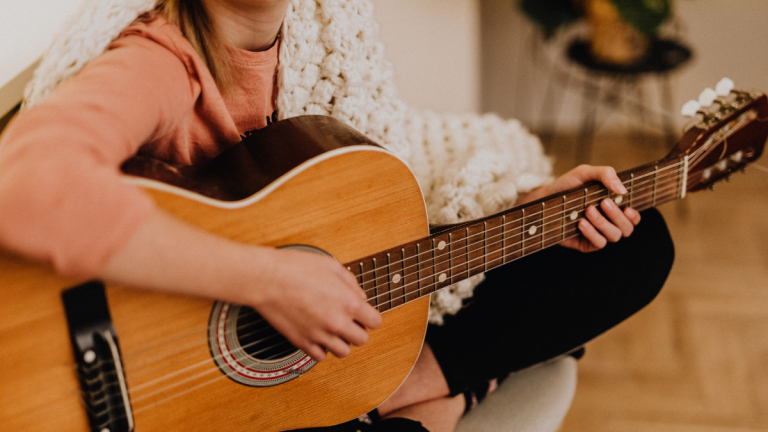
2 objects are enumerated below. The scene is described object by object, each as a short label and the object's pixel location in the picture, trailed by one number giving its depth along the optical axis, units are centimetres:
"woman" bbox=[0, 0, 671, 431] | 44
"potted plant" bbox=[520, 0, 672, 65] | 188
